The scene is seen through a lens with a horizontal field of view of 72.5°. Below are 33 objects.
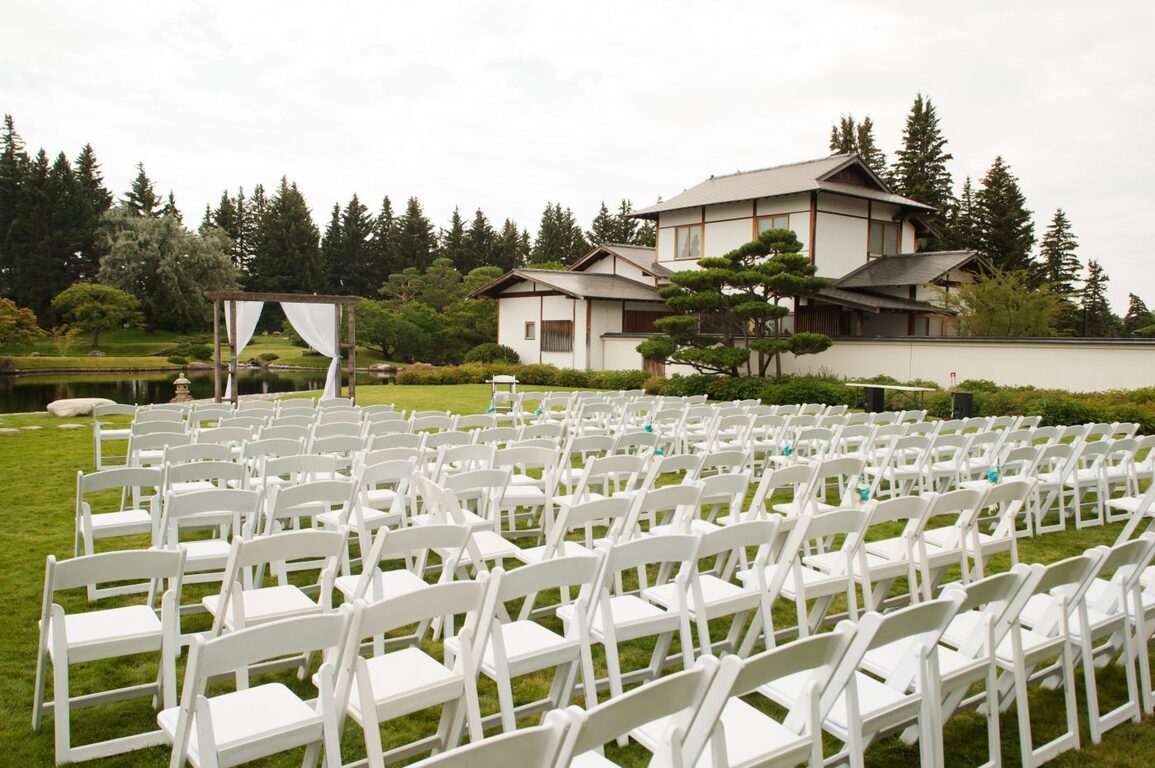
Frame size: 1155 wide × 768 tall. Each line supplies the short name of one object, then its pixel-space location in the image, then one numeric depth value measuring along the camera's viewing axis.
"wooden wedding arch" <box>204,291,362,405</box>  14.81
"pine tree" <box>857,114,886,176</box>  49.00
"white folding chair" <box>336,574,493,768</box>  2.31
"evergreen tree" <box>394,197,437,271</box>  66.06
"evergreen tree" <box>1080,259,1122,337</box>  46.19
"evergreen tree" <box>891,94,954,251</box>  44.88
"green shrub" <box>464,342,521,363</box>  30.62
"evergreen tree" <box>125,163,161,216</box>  59.75
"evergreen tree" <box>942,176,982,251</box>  42.78
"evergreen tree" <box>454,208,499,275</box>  66.56
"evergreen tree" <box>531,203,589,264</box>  64.89
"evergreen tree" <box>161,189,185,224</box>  63.86
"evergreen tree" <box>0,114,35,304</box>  48.00
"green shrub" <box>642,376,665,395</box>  22.67
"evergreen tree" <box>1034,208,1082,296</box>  47.31
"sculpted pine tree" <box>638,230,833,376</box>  20.91
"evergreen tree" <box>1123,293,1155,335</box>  51.79
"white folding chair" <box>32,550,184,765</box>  2.79
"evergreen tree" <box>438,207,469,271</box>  66.94
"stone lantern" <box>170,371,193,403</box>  17.57
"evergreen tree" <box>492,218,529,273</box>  67.50
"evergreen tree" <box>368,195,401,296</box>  67.19
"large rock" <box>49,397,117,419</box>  14.52
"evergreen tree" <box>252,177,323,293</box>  59.34
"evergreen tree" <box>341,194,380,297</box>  66.81
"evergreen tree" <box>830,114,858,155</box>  49.06
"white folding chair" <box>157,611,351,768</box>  2.11
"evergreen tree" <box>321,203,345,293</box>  66.56
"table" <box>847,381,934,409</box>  17.02
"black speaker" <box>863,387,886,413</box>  15.70
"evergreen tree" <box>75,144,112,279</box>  49.41
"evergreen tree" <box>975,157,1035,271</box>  41.91
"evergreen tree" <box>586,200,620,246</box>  66.98
